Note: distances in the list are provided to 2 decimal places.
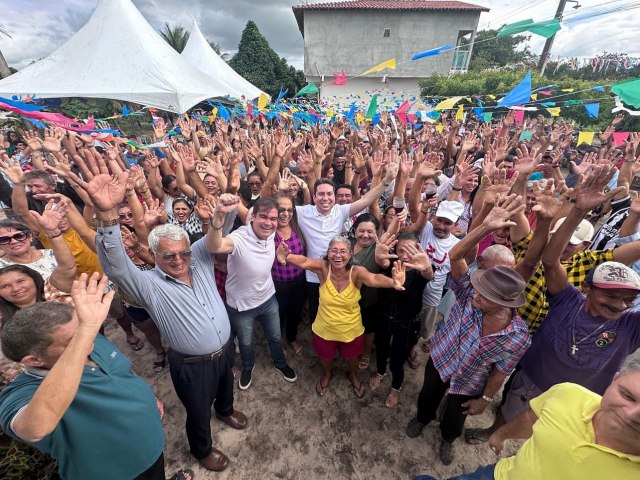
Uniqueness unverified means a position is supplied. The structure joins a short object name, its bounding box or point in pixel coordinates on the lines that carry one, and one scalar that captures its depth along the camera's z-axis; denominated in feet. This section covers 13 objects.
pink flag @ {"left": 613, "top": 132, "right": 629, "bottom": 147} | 19.90
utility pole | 40.51
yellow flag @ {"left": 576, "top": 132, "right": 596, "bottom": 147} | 20.42
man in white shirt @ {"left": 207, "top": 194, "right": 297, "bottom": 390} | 8.01
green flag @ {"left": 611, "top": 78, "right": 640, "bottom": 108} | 17.38
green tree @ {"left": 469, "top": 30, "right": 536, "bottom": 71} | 100.63
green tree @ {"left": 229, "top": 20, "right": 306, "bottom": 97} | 90.53
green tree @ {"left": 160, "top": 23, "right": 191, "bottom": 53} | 86.17
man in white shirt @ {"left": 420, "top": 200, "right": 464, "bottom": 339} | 9.14
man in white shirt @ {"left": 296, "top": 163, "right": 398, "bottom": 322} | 10.34
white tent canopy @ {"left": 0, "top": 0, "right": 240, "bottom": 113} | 27.43
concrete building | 75.10
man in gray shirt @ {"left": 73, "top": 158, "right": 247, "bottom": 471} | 5.57
